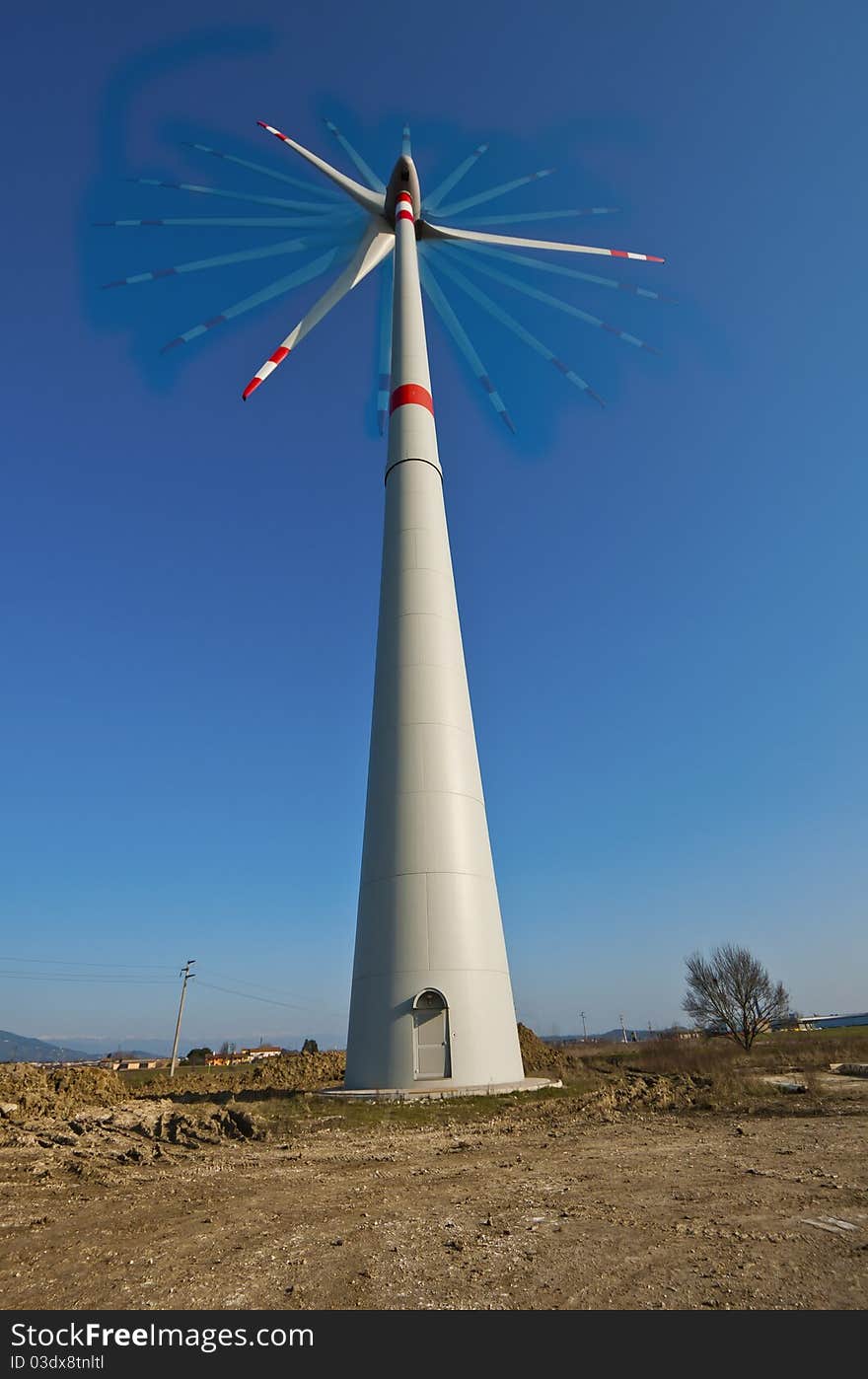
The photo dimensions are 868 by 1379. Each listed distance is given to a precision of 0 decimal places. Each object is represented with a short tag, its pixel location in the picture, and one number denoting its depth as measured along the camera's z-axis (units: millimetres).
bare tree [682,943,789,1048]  61031
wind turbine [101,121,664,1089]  16844
